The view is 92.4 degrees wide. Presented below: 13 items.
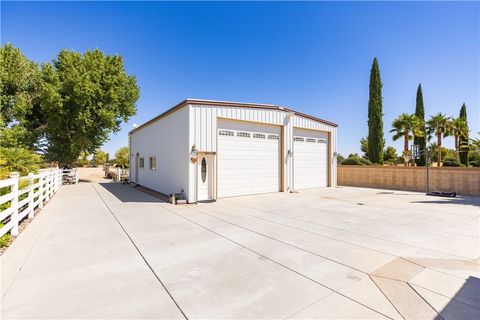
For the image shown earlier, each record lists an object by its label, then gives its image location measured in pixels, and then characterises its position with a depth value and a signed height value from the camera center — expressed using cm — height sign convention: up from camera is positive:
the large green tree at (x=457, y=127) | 2481 +412
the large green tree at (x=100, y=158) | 5325 +149
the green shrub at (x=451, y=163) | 1831 +15
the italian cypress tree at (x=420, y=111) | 2489 +594
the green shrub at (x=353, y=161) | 2003 +32
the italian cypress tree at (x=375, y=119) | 2278 +466
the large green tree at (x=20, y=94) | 1728 +554
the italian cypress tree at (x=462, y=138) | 2367 +300
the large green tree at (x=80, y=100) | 1705 +495
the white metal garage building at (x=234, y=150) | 1027 +78
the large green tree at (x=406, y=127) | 2389 +403
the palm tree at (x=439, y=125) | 2475 +433
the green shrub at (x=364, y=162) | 2056 +24
